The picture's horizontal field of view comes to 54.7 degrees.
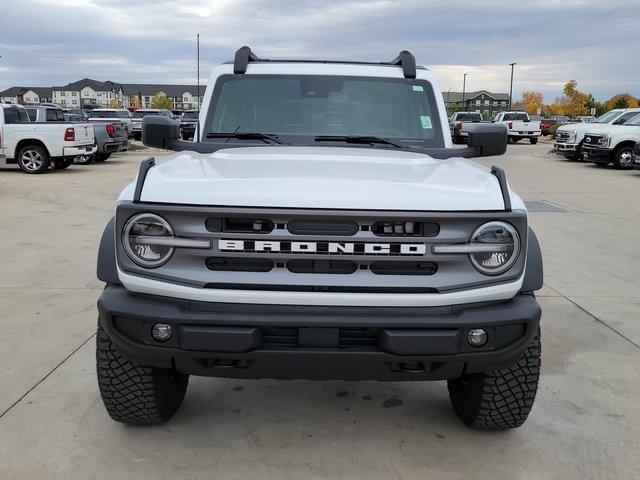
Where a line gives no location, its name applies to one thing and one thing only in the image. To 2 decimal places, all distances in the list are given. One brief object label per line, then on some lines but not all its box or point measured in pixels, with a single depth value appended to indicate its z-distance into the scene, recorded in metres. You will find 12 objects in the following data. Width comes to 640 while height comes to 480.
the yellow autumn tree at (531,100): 125.61
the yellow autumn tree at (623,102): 78.62
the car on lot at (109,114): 27.95
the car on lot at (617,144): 18.55
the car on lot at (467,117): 37.12
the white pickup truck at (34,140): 15.89
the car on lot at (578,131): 19.95
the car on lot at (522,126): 34.62
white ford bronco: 2.48
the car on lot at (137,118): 30.55
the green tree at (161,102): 106.12
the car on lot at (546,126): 48.85
